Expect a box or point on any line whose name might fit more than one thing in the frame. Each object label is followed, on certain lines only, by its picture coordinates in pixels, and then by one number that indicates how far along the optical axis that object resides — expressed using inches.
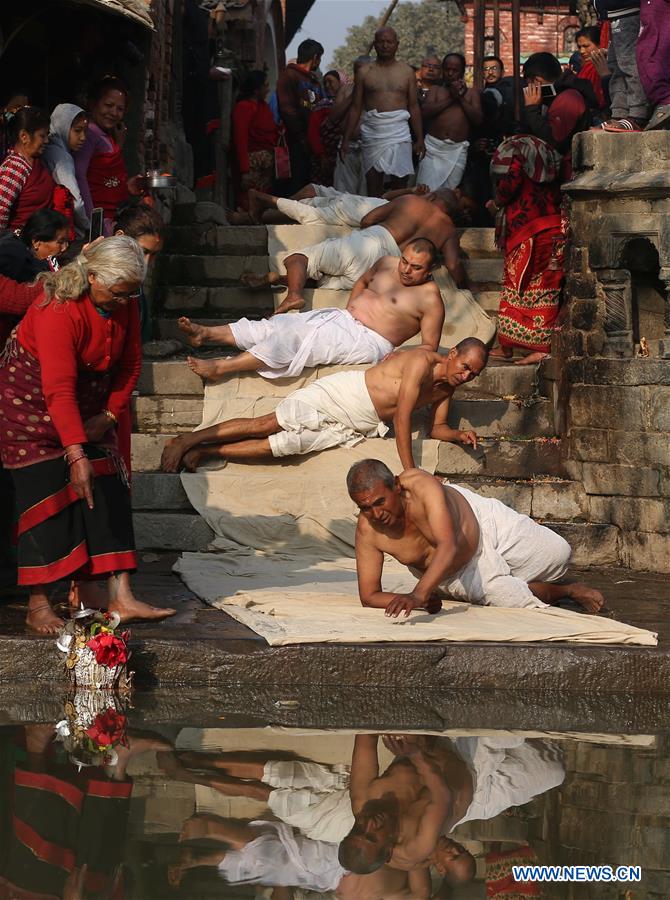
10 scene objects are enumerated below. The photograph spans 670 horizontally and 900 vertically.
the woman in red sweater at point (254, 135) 1042.7
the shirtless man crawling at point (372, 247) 828.0
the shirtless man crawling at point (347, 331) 714.2
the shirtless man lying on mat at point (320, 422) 672.4
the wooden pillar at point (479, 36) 1100.5
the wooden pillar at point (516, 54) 1007.6
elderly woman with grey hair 458.9
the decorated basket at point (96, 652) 454.0
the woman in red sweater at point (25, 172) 629.6
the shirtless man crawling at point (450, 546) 483.2
